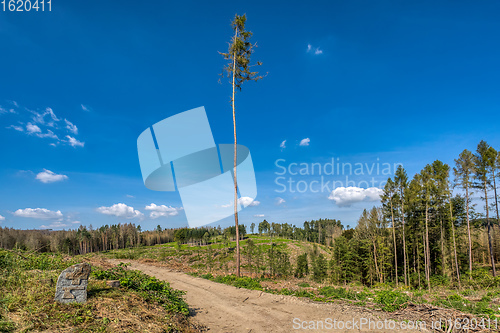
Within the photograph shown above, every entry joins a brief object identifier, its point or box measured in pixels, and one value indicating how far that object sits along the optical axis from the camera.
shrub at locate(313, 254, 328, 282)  37.90
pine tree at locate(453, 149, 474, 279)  30.64
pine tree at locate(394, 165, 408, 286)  34.97
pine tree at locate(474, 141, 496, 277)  30.51
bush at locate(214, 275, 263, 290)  11.66
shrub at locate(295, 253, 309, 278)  41.99
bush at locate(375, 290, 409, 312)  7.51
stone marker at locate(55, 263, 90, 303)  5.05
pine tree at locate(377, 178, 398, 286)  35.87
